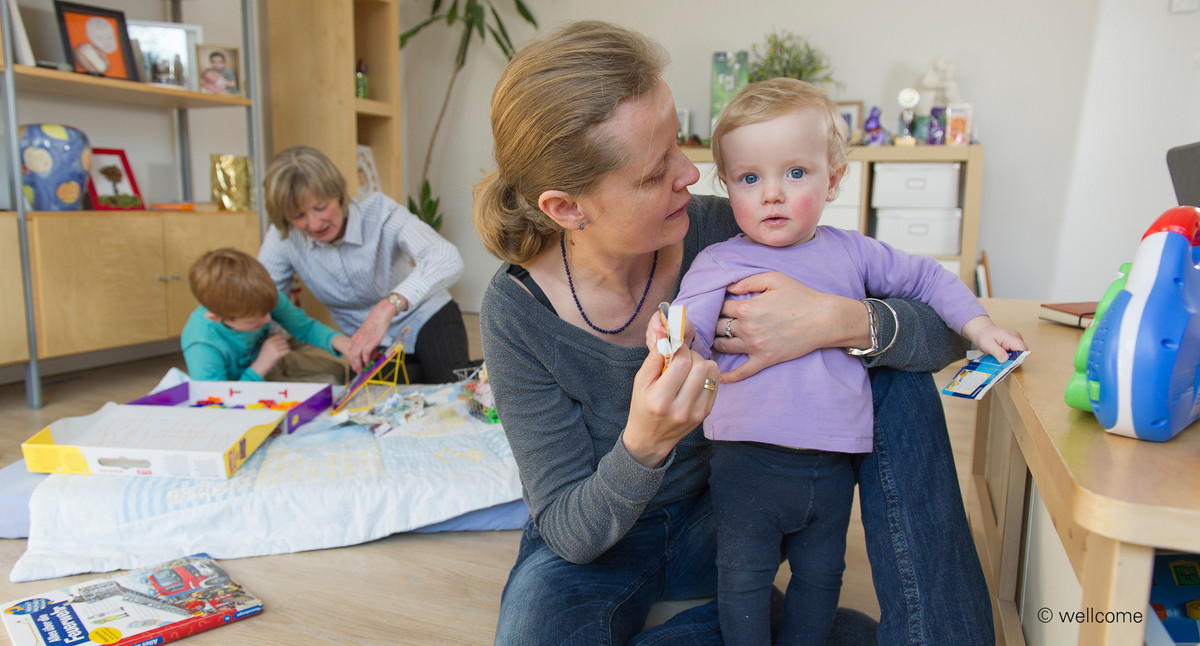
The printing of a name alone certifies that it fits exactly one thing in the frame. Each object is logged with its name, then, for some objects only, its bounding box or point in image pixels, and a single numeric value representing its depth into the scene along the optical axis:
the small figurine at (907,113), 3.62
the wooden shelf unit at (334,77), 3.46
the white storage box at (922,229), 3.63
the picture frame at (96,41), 2.82
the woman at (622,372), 0.94
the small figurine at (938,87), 3.64
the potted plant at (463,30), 4.40
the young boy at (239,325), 2.22
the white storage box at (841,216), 3.76
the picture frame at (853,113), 3.91
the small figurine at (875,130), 3.67
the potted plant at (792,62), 3.82
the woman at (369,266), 2.34
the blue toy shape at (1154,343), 0.64
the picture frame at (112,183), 3.04
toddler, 1.00
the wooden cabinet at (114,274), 2.66
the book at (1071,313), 1.19
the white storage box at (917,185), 3.61
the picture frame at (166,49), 3.08
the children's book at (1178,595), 0.74
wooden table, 0.54
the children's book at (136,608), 1.24
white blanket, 1.59
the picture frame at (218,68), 3.21
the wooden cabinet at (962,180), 3.56
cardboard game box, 1.67
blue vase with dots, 2.69
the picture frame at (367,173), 3.68
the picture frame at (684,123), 4.15
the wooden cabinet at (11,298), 2.54
